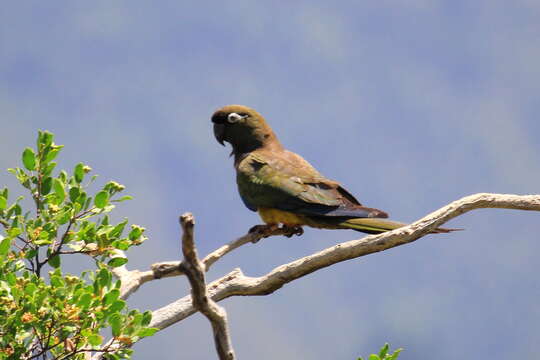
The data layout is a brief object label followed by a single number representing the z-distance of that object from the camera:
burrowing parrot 13.75
